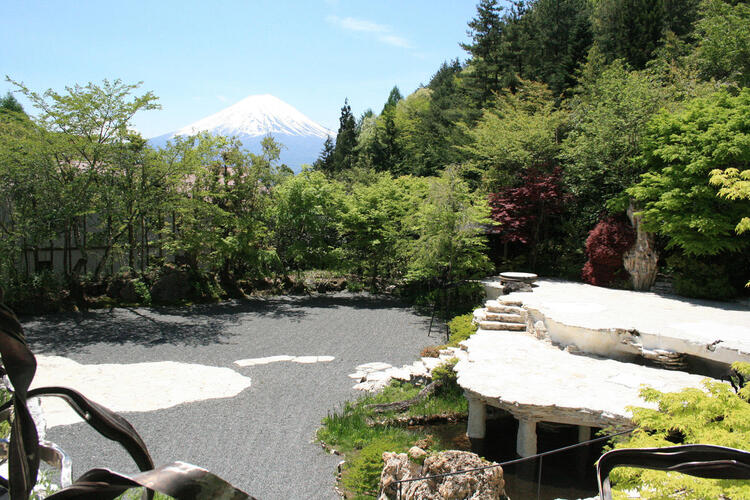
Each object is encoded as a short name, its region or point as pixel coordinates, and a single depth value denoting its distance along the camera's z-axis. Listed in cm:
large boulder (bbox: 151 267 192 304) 1430
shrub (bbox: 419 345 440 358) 948
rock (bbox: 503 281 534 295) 1176
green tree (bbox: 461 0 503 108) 2727
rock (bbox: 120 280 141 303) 1399
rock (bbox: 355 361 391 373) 933
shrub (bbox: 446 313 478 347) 970
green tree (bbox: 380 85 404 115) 5420
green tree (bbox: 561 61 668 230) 1291
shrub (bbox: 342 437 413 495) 520
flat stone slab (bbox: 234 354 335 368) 966
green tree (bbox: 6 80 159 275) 1214
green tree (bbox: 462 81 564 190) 1527
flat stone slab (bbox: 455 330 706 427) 579
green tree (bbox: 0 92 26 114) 3311
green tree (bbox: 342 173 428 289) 1559
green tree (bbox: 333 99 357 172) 3844
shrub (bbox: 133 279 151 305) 1405
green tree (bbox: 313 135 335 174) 4159
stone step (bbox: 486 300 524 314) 1001
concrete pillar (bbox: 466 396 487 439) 673
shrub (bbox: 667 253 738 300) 1084
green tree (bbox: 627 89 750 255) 1016
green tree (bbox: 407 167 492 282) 1253
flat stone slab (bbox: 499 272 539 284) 1191
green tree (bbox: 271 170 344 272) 1595
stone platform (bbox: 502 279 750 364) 723
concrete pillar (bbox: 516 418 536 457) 604
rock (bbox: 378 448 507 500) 458
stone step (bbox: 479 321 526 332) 968
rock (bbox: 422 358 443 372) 845
